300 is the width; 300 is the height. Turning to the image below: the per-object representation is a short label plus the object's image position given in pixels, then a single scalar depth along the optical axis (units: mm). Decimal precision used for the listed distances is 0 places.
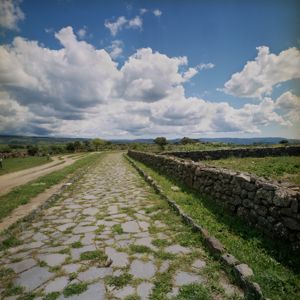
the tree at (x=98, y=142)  108688
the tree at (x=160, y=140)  58606
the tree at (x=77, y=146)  74612
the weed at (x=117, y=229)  5719
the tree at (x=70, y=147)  72731
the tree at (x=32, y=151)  55953
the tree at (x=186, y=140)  55809
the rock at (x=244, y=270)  3441
